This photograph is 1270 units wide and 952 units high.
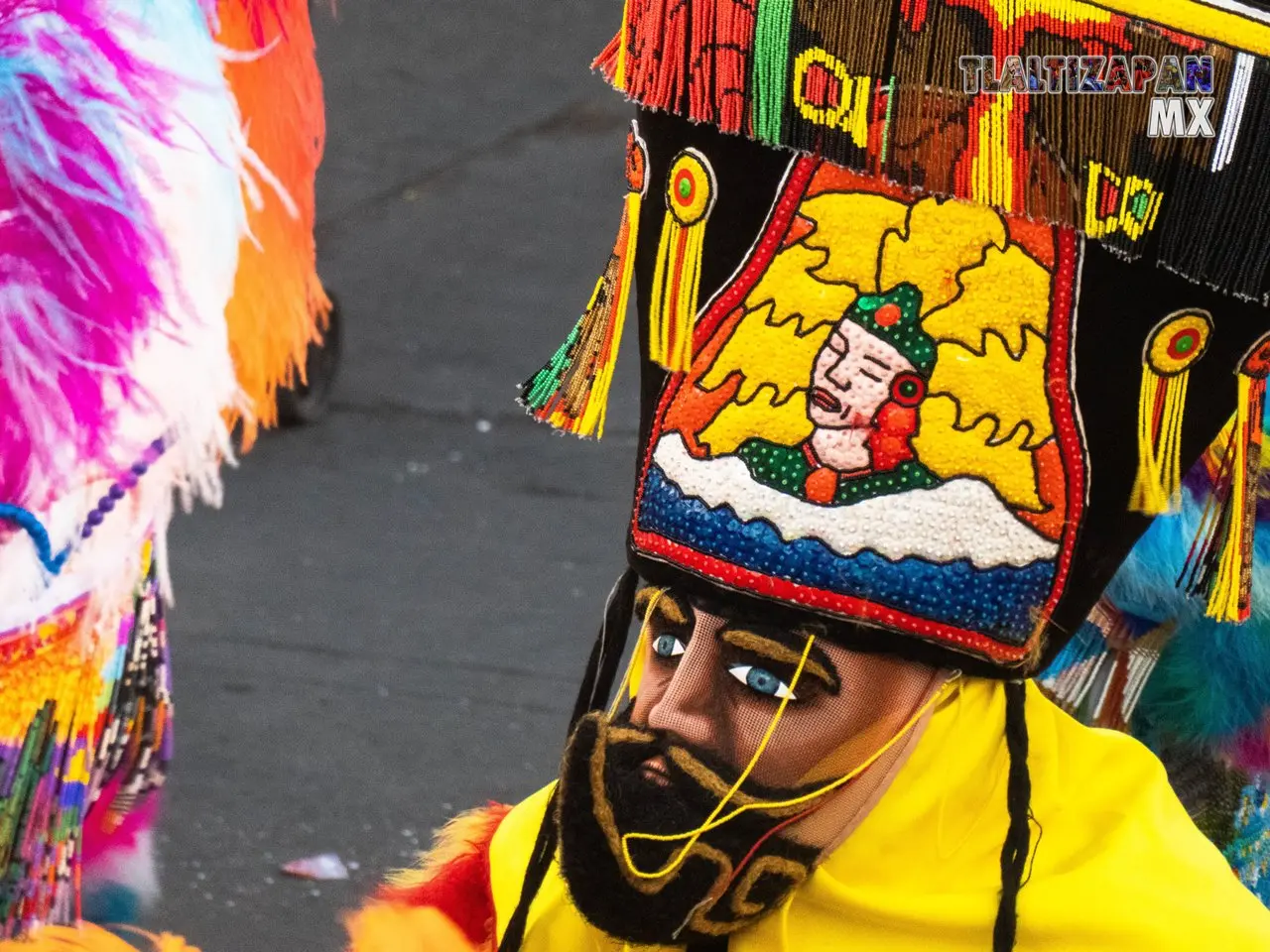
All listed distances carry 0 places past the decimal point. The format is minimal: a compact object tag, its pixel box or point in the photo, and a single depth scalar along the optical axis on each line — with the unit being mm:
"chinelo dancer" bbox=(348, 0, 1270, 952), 8429
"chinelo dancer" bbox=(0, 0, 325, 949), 8766
